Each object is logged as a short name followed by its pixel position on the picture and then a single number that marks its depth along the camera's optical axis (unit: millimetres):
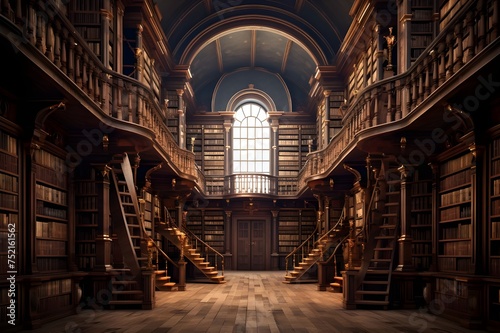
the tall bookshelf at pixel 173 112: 15080
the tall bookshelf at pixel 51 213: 6883
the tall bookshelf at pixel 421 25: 8711
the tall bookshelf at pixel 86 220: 8359
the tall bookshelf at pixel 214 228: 18688
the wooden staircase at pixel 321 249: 12906
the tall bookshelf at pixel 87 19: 8938
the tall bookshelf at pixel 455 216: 6793
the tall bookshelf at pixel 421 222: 8148
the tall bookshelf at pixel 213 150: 19141
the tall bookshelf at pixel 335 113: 14797
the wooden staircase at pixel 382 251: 7977
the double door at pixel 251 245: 18812
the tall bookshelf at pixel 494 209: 5961
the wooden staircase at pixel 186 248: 12719
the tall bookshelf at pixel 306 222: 18641
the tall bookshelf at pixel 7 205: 5527
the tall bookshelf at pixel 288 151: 19062
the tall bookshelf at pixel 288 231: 18719
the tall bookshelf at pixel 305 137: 19016
